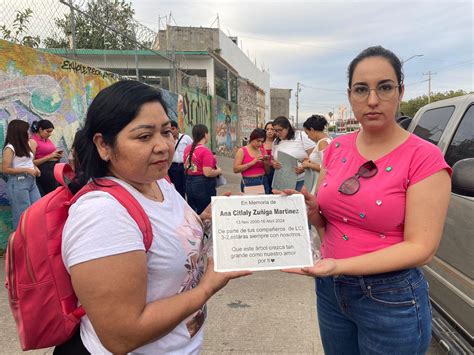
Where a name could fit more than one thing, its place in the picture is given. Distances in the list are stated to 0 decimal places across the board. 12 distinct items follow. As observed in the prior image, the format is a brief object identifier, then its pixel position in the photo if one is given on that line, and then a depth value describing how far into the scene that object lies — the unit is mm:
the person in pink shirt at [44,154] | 5316
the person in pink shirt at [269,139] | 6602
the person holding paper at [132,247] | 1072
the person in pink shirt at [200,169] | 5547
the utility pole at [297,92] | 72206
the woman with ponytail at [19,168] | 4848
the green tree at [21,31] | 4941
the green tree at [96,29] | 6062
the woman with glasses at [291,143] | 5977
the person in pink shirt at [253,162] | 6102
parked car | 2248
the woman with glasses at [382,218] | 1448
